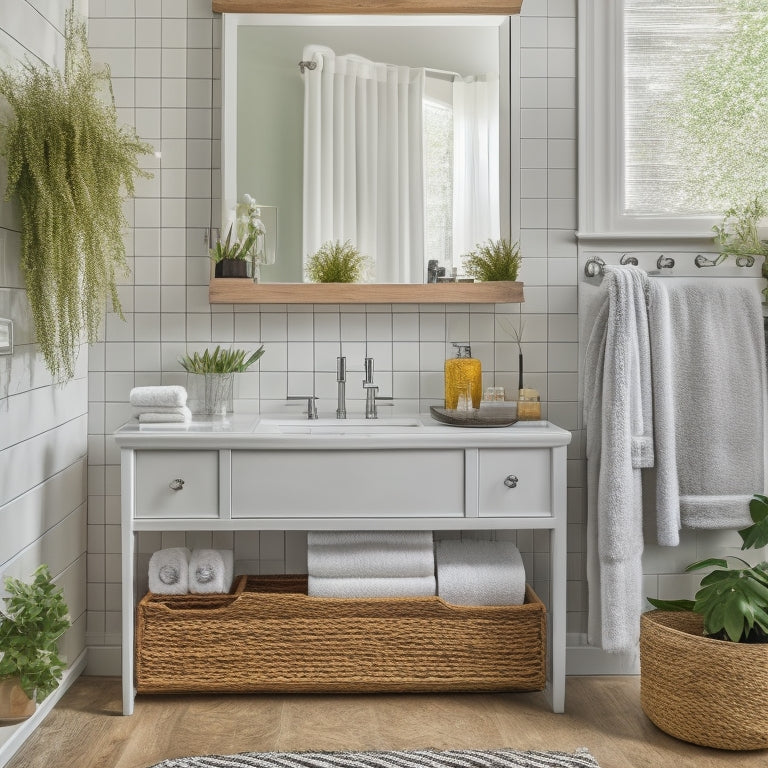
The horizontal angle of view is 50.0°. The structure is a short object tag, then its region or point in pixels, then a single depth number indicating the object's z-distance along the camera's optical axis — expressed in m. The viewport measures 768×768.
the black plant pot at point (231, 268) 2.53
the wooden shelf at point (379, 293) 2.54
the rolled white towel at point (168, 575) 2.36
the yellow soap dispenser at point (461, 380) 2.50
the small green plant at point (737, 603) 2.02
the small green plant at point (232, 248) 2.54
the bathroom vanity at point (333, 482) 2.24
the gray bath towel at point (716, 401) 2.53
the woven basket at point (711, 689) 2.04
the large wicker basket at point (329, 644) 2.32
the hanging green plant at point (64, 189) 1.97
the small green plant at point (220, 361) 2.50
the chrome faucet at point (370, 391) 2.56
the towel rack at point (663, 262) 2.62
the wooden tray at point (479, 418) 2.35
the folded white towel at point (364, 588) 2.34
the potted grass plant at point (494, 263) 2.56
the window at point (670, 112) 2.62
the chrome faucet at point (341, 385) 2.56
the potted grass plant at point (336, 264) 2.57
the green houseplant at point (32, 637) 1.79
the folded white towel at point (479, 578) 2.36
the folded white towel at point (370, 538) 2.33
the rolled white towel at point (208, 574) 2.36
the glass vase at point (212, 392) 2.48
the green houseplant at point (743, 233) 2.57
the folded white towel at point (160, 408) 2.29
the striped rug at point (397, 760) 1.98
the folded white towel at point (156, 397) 2.27
